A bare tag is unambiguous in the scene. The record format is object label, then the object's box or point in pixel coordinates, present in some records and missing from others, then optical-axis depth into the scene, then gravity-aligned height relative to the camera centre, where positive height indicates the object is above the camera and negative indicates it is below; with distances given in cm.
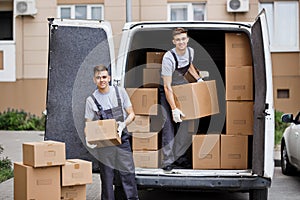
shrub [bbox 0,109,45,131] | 1739 -66
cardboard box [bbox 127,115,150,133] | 730 -30
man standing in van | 720 -9
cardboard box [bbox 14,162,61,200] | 633 -87
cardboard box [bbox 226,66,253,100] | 720 +19
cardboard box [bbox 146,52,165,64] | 819 +55
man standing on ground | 675 -27
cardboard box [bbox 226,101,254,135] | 721 -21
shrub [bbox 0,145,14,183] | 981 -120
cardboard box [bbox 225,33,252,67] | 727 +58
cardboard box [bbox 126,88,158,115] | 734 -2
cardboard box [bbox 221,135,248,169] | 720 -62
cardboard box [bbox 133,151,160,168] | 719 -70
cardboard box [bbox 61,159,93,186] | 649 -79
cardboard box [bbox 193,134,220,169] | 728 -62
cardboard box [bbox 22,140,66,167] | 629 -57
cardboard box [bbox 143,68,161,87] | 791 +28
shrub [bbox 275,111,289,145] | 1496 -69
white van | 648 +16
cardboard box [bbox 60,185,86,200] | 659 -101
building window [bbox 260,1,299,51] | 1795 +220
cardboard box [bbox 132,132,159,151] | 727 -50
